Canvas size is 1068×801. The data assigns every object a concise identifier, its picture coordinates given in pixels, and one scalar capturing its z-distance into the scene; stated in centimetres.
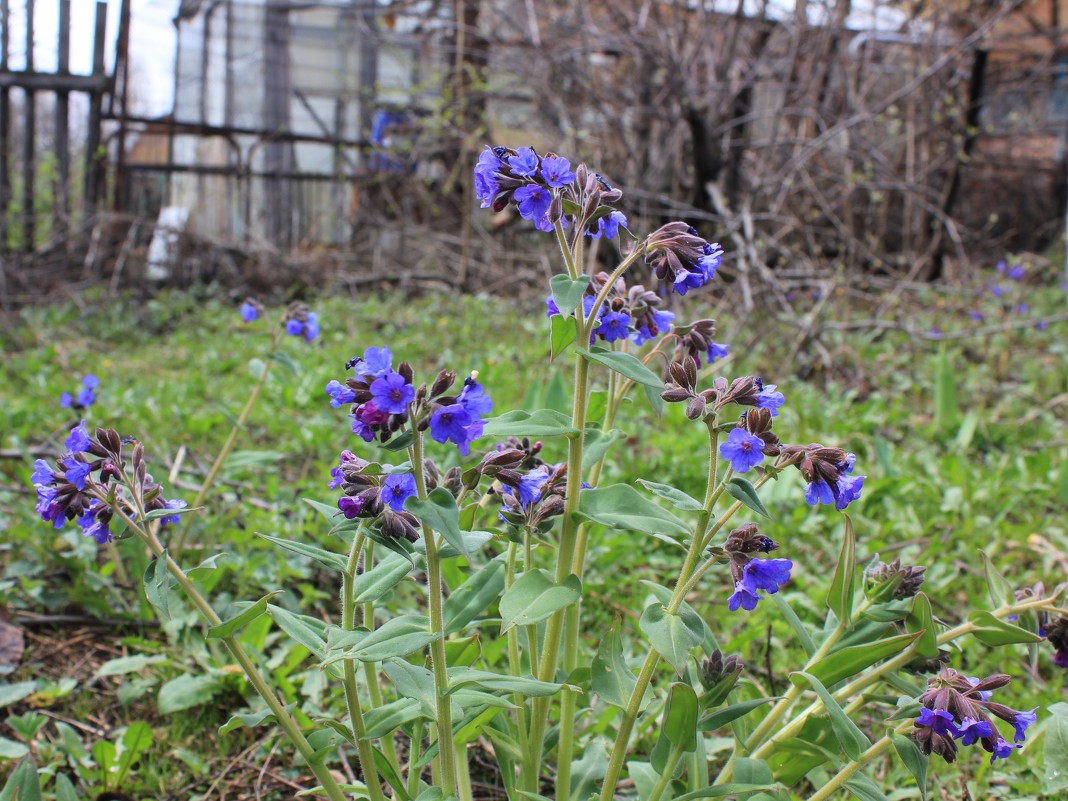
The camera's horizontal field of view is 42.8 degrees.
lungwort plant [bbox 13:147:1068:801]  50
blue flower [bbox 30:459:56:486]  54
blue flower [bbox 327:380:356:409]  48
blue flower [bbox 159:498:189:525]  57
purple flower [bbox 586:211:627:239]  54
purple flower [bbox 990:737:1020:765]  51
